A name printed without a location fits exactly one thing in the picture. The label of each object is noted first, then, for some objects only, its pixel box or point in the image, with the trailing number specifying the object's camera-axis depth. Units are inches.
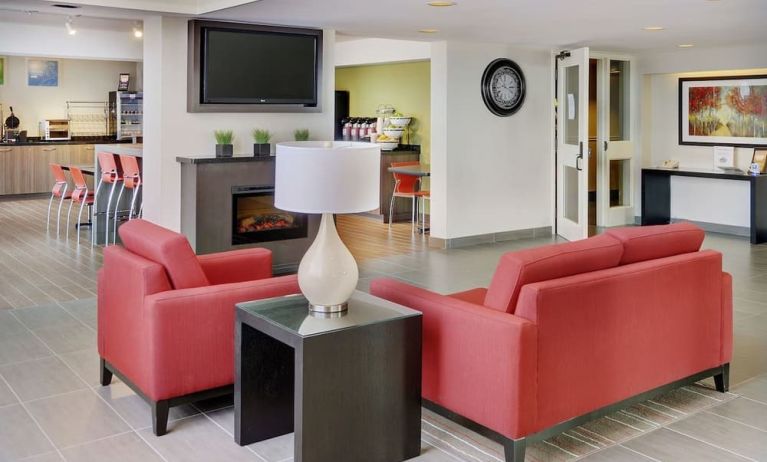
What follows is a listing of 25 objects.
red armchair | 131.7
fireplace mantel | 256.2
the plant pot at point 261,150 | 269.4
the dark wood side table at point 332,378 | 113.6
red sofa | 117.7
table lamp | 117.0
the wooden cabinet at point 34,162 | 472.4
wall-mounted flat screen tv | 260.1
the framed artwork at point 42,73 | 503.8
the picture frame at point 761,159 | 343.3
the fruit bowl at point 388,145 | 413.6
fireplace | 265.6
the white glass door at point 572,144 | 332.2
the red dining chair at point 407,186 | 377.7
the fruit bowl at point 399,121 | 416.8
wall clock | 336.8
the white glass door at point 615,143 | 379.2
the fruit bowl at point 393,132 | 419.2
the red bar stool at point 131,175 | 310.7
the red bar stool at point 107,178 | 323.6
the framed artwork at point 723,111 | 351.3
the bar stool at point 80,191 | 331.9
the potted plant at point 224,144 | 262.5
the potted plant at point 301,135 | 277.3
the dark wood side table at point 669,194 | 335.9
